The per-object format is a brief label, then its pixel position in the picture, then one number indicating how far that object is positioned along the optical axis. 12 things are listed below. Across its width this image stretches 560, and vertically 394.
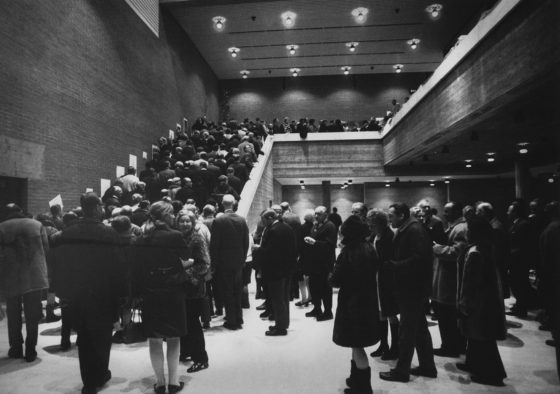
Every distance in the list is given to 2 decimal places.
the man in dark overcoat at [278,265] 5.29
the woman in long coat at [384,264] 3.94
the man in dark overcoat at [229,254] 5.49
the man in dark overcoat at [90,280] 3.32
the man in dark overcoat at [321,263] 6.14
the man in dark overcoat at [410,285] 3.63
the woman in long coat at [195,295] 3.82
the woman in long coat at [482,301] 3.68
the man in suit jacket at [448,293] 4.43
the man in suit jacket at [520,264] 6.38
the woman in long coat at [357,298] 3.25
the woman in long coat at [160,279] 3.32
